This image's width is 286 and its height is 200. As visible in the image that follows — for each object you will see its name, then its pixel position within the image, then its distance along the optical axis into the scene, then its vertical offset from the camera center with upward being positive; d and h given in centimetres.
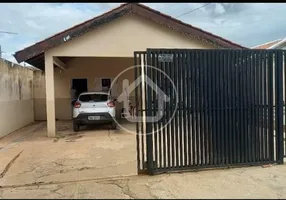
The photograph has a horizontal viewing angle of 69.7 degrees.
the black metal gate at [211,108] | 384 -30
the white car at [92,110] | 789 -57
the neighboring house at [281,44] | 914 +213
